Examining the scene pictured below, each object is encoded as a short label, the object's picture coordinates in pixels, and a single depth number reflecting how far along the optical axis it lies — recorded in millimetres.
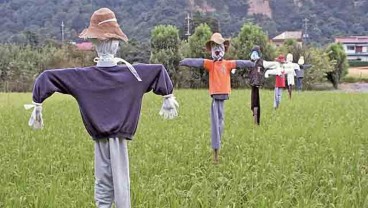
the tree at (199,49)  36594
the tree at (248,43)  37250
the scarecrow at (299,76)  26562
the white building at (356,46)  75188
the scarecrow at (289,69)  16803
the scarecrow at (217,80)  7641
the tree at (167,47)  37375
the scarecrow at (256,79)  11116
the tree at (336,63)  41938
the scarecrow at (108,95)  3973
